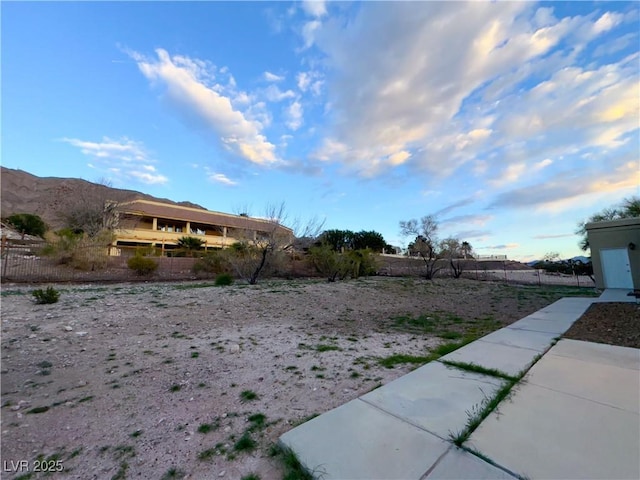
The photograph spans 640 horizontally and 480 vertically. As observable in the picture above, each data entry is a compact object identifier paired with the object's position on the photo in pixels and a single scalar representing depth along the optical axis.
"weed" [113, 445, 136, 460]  2.14
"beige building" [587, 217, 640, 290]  12.00
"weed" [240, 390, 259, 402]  2.95
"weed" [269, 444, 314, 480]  1.86
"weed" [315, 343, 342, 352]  4.48
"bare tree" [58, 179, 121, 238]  23.16
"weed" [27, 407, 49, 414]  2.73
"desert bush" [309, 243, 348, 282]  16.17
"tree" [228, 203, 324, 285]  13.77
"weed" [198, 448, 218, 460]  2.09
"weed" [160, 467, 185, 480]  1.91
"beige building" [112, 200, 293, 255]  27.67
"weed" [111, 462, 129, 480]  1.93
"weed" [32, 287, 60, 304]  6.80
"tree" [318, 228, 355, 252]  35.90
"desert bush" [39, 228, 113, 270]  13.18
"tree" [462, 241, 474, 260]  24.24
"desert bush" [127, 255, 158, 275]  14.66
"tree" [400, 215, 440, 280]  20.44
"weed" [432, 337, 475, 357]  4.26
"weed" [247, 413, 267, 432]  2.44
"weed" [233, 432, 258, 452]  2.17
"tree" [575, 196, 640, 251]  15.88
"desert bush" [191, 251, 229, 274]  16.53
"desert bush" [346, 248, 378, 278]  17.06
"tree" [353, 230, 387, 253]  41.52
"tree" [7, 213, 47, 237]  28.99
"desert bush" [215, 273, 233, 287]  12.42
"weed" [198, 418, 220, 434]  2.42
